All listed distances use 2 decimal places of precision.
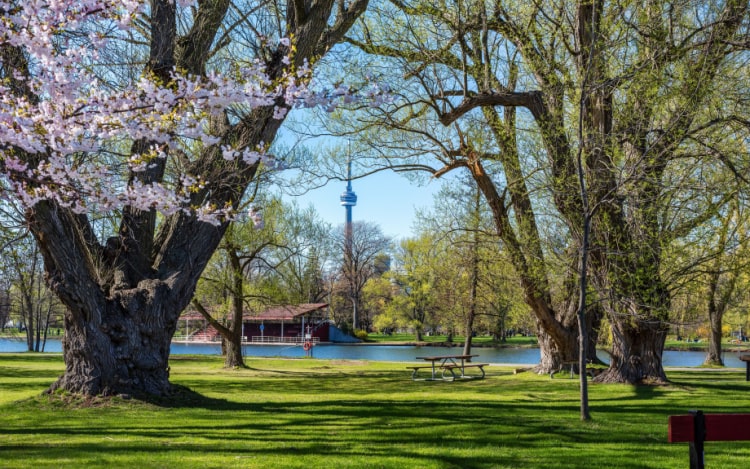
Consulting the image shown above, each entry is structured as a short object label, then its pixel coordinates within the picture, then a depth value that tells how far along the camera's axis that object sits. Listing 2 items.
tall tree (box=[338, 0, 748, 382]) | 12.07
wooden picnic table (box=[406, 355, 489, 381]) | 17.92
